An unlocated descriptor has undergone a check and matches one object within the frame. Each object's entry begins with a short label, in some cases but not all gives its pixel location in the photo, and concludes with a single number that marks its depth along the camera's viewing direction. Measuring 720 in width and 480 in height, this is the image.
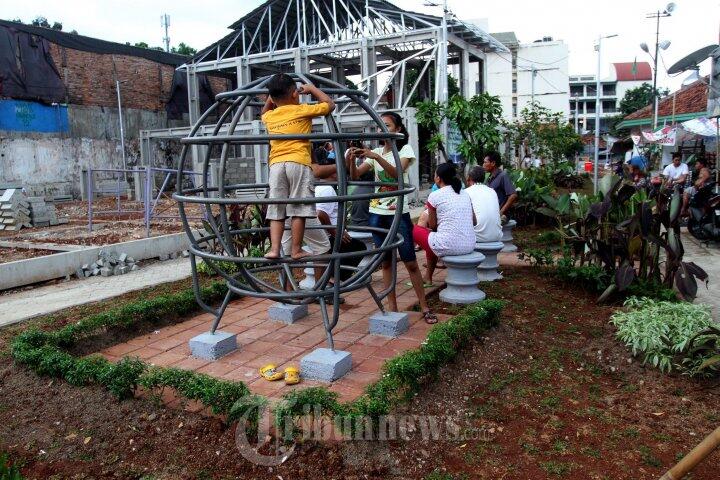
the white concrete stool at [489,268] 6.33
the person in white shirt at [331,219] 5.71
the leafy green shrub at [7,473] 2.11
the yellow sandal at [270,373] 3.54
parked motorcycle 9.07
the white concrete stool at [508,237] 8.30
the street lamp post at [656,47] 14.11
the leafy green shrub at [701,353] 3.60
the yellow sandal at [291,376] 3.47
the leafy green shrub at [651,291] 5.02
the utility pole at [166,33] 40.72
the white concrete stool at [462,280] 5.24
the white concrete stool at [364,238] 5.84
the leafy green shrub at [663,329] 3.80
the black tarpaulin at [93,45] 20.83
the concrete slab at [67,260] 7.09
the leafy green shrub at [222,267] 6.70
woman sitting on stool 5.21
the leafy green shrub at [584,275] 5.47
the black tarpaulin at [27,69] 19.73
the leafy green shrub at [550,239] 8.79
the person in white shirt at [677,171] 12.27
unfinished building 19.41
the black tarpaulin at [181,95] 27.41
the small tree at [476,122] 11.66
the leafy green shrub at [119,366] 3.11
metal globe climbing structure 3.46
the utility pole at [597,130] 17.73
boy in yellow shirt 3.60
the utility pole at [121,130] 24.23
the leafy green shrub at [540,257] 6.35
